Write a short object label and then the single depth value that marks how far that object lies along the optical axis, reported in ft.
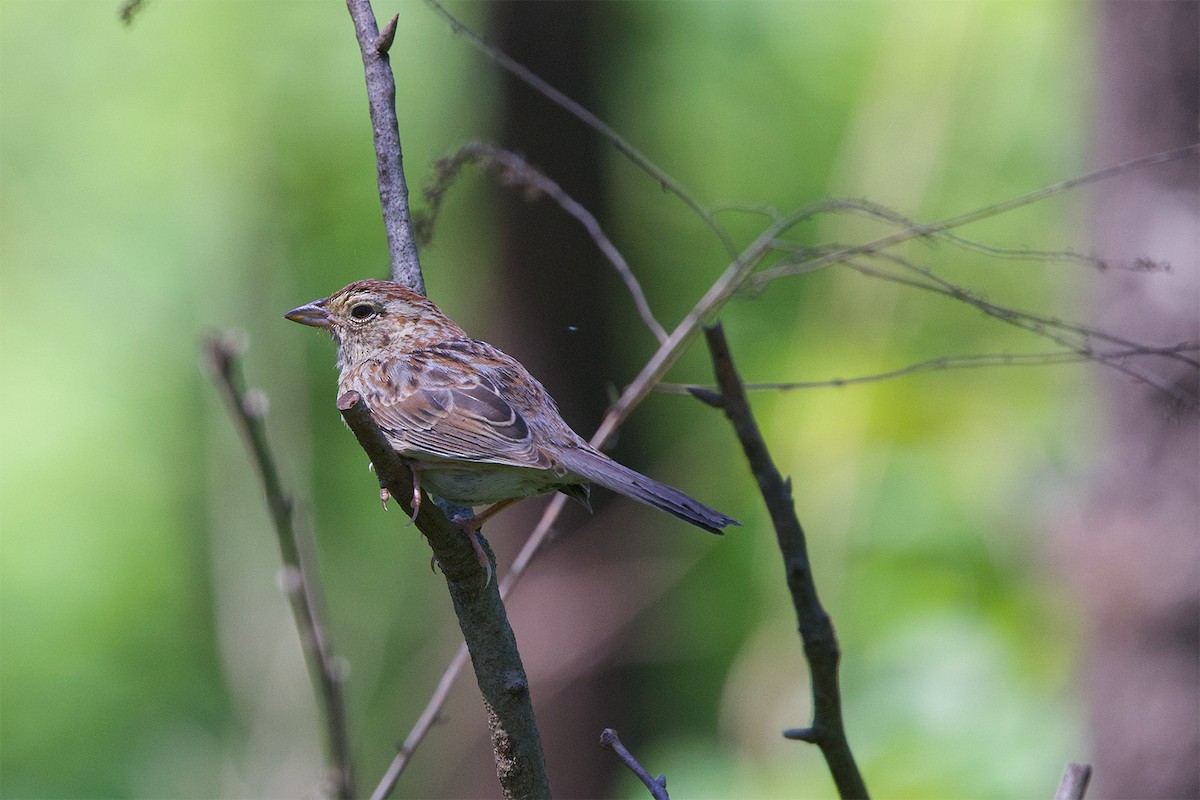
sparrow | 20.18
